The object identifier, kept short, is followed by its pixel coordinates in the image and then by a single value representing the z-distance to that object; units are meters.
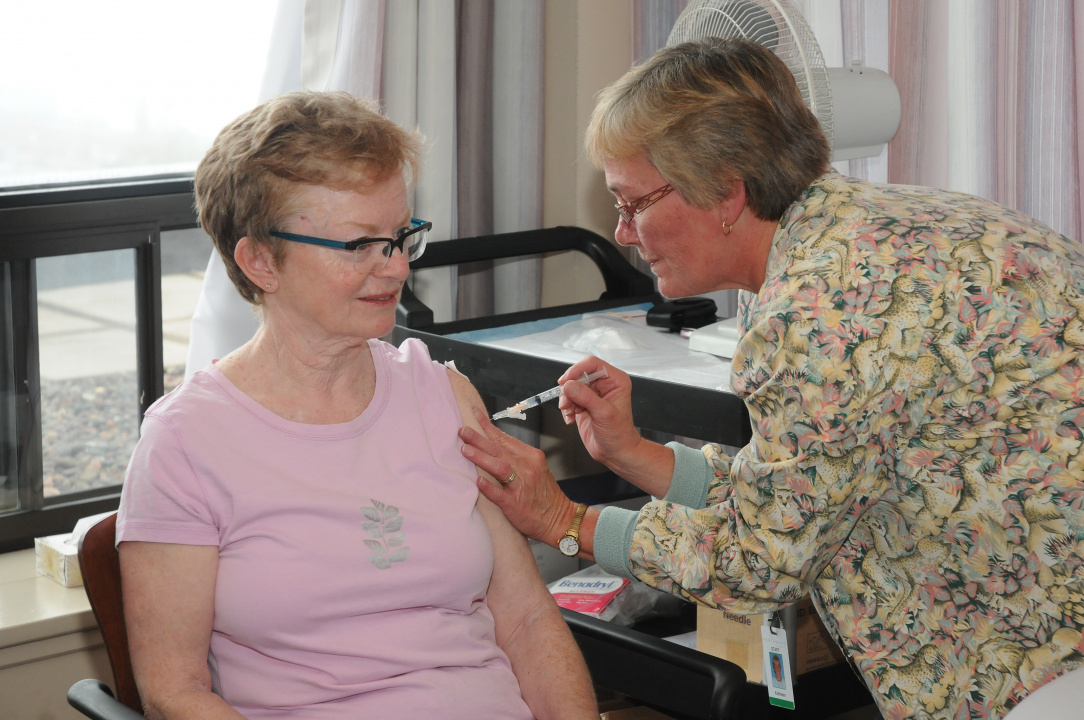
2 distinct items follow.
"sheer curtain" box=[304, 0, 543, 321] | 2.36
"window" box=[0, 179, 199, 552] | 2.34
